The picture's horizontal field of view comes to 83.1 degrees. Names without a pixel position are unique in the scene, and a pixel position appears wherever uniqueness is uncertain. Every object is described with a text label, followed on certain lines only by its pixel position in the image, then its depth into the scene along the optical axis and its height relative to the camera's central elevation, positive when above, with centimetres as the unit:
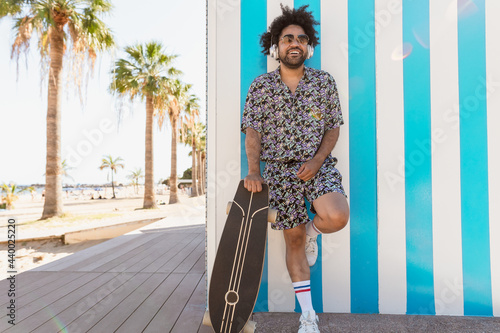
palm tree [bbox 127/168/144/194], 5796 -69
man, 158 +19
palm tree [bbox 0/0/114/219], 808 +382
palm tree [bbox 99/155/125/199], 4669 +146
